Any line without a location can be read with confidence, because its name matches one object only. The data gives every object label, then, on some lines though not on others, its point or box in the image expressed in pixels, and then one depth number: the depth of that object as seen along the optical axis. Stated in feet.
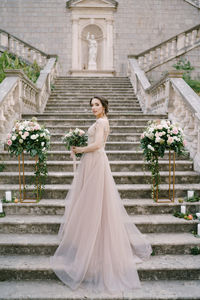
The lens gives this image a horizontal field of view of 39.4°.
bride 9.55
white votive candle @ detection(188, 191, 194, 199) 13.70
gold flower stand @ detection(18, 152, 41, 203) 13.45
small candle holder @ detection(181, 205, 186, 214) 12.92
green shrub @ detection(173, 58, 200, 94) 38.51
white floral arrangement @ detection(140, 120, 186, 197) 12.80
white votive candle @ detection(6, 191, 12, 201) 13.47
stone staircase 9.80
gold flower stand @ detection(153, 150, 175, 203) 13.53
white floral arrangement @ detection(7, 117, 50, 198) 12.73
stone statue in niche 44.16
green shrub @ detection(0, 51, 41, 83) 28.31
